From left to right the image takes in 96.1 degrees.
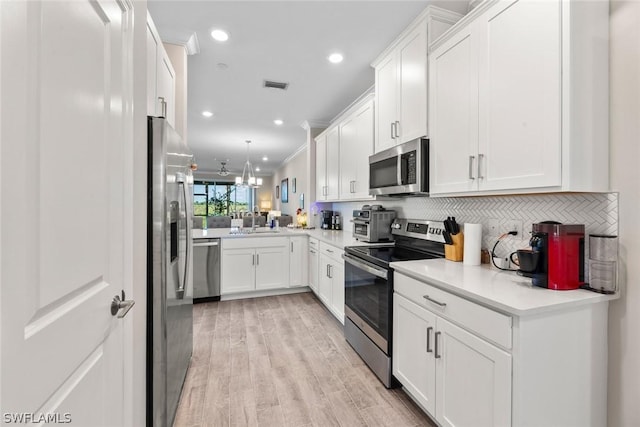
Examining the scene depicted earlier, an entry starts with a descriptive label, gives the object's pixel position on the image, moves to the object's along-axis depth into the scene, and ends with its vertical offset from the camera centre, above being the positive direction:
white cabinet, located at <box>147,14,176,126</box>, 1.78 +0.93
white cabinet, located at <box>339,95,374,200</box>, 3.03 +0.71
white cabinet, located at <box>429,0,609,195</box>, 1.24 +0.57
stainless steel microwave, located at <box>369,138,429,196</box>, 2.09 +0.35
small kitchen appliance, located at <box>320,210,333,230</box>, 4.78 -0.14
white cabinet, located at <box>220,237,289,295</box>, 3.78 -0.72
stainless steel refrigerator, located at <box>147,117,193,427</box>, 1.38 -0.31
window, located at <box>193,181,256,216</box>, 11.53 +0.52
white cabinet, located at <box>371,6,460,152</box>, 2.06 +1.07
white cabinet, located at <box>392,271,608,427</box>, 1.13 -0.66
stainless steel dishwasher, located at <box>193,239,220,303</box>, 3.64 -0.75
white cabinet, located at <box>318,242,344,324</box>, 2.95 -0.76
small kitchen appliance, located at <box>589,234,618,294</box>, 1.25 -0.22
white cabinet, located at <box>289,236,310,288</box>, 4.10 -0.71
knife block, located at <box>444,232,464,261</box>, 1.98 -0.24
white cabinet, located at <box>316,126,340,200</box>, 3.93 +0.70
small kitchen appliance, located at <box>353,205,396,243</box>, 2.94 -0.13
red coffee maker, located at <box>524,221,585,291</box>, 1.32 -0.21
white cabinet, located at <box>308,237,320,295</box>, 3.79 -0.70
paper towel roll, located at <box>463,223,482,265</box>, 1.83 -0.19
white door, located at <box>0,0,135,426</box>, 0.57 +0.00
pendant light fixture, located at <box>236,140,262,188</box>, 5.47 +0.60
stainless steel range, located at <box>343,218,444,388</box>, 1.98 -0.56
